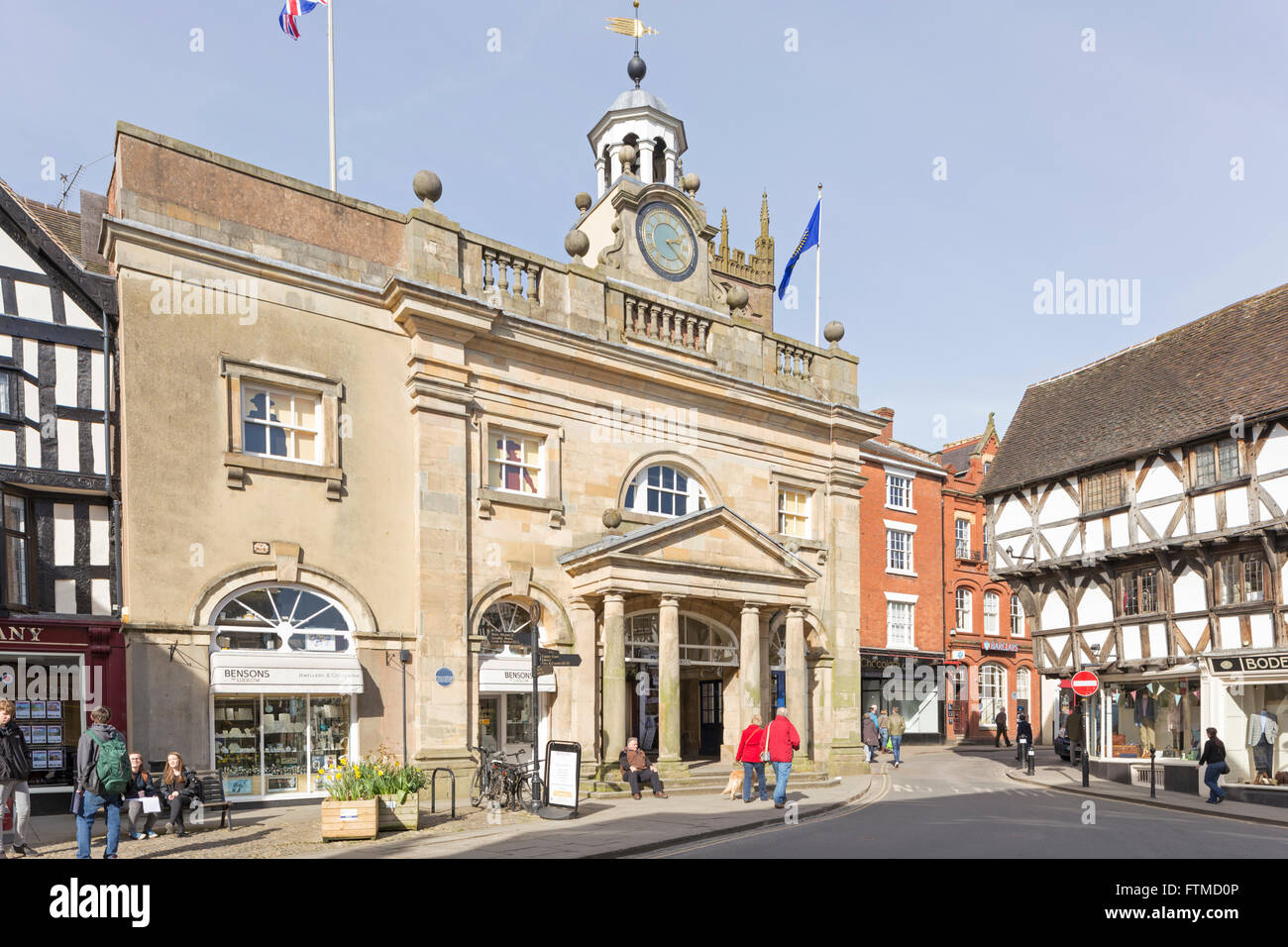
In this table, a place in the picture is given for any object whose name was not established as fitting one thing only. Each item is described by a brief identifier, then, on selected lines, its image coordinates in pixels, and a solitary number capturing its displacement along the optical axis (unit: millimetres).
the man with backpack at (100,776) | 11344
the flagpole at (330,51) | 19672
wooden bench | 14602
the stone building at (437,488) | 16484
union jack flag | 19203
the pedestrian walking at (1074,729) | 25456
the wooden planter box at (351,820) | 13203
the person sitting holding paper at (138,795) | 13609
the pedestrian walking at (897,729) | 28797
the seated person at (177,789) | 14039
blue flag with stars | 27156
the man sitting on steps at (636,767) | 18484
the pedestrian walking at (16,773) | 11703
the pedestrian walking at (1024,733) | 26219
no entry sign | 21602
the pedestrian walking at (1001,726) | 36000
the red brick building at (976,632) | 39781
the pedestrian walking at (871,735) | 28094
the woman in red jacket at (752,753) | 17536
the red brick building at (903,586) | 37031
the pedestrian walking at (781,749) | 16875
